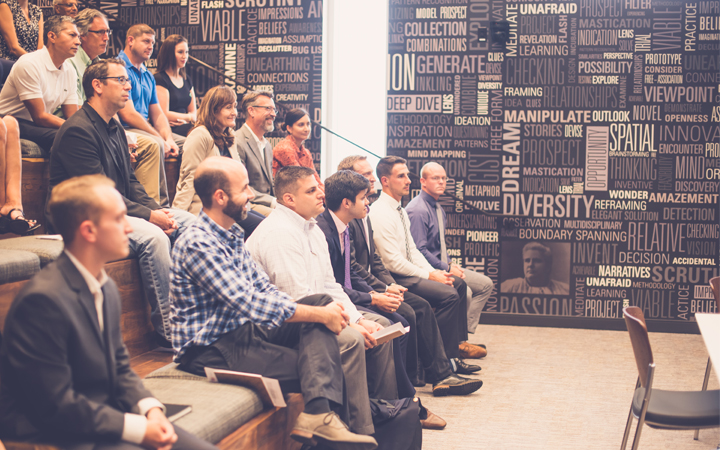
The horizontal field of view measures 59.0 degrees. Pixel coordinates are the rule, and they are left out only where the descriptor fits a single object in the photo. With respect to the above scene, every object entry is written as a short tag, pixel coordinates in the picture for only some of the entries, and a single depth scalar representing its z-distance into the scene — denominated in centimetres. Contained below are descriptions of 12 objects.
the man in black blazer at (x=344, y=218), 349
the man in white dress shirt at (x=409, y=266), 420
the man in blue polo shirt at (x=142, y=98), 414
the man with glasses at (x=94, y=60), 380
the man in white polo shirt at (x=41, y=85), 346
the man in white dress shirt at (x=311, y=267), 260
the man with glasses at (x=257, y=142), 440
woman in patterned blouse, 404
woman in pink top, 470
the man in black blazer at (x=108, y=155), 287
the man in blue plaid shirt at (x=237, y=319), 226
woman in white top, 390
